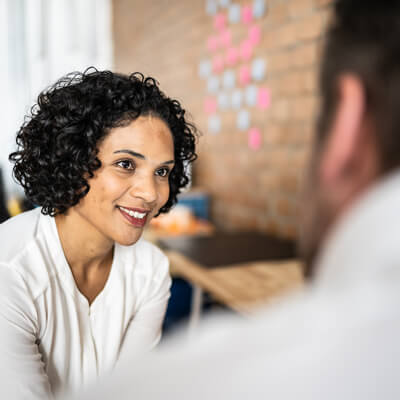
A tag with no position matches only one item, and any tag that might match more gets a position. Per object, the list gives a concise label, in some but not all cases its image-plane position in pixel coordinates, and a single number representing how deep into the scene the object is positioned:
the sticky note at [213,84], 3.48
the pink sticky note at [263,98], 2.94
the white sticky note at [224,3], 3.29
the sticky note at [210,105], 3.54
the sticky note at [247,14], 3.06
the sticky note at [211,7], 3.44
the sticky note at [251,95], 3.06
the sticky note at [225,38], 3.30
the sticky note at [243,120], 3.16
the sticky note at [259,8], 2.92
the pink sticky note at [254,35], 2.99
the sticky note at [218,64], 3.40
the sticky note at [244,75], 3.12
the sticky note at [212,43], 3.48
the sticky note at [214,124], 3.52
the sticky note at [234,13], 3.18
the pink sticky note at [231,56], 3.22
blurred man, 0.36
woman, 0.88
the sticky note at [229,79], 3.27
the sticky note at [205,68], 3.57
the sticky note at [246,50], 3.08
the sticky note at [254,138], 3.07
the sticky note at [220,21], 3.36
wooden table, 1.67
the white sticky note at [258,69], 2.96
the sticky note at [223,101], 3.37
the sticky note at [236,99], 3.21
